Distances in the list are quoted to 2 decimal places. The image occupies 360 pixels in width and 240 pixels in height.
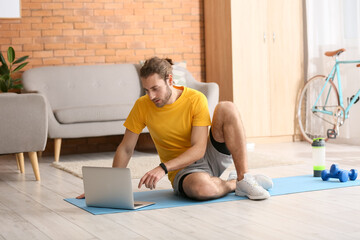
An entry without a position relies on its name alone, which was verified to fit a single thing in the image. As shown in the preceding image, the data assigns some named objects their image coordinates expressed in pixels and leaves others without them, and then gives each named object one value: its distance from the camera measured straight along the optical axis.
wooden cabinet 6.26
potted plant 5.62
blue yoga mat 3.10
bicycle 5.85
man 3.08
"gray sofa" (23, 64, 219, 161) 5.40
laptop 2.89
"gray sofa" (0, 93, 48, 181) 4.17
